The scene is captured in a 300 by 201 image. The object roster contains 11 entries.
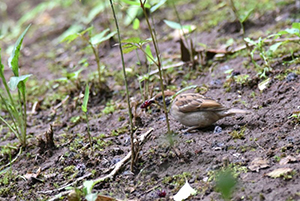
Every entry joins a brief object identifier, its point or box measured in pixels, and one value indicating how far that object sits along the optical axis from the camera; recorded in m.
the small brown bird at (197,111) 8.80
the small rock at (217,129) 8.71
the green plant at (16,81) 8.35
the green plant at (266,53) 9.28
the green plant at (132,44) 7.38
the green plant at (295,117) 7.96
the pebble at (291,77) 9.73
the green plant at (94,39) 10.42
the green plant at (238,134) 8.15
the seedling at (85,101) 7.95
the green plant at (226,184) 4.46
